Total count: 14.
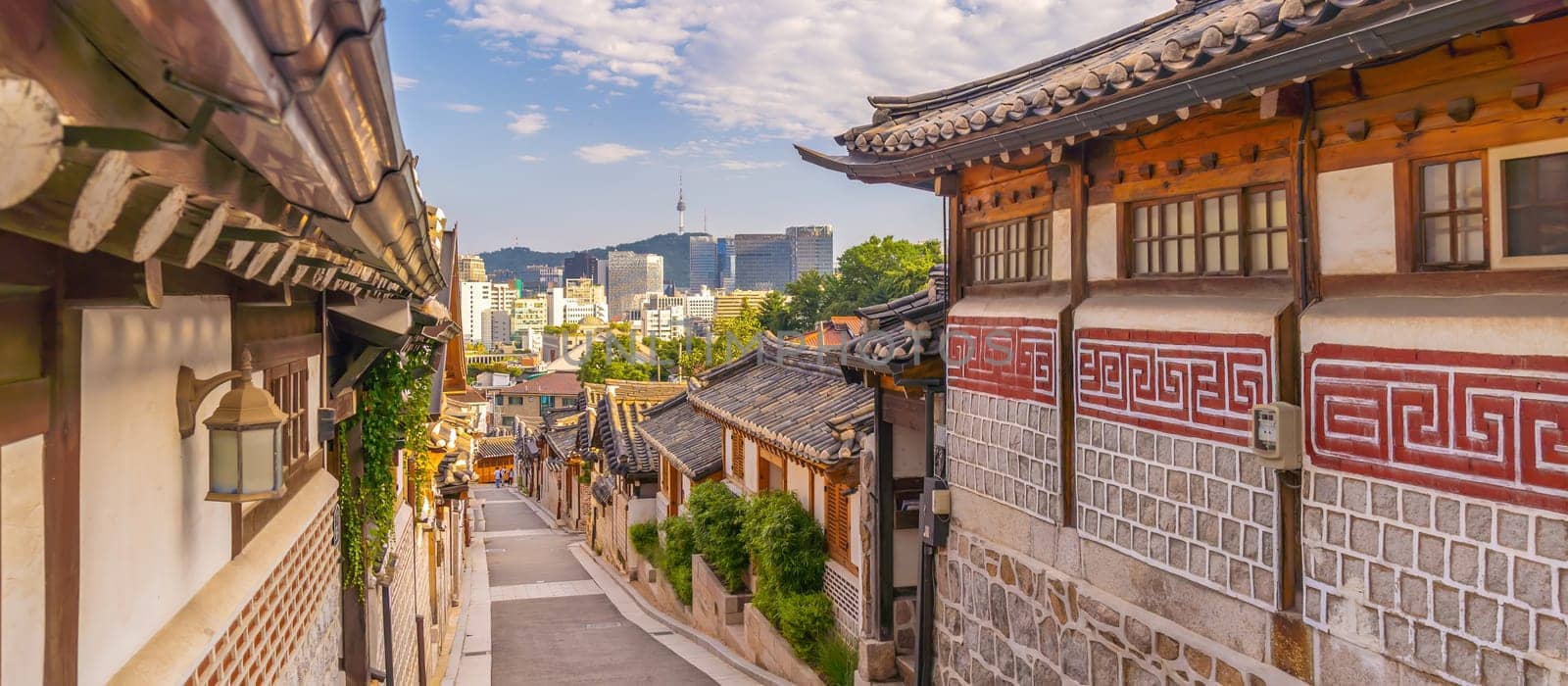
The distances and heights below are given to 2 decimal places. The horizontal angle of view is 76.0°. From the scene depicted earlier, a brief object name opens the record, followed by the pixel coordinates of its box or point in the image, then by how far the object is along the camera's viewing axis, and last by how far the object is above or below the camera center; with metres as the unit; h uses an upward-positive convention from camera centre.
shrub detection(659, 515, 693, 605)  20.75 -4.11
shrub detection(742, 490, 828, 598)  14.80 -2.87
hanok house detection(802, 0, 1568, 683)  4.35 +0.04
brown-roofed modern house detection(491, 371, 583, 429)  81.94 -3.23
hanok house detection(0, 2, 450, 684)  1.61 +0.23
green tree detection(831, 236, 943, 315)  63.91 +5.74
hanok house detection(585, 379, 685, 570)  27.12 -3.21
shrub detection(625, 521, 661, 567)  25.17 -4.56
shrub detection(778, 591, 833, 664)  14.07 -3.73
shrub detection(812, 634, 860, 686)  13.12 -4.03
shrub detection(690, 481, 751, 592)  17.86 -3.19
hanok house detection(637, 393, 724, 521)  20.95 -2.09
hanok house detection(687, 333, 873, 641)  13.30 -1.13
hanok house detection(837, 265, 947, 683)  11.48 -1.85
